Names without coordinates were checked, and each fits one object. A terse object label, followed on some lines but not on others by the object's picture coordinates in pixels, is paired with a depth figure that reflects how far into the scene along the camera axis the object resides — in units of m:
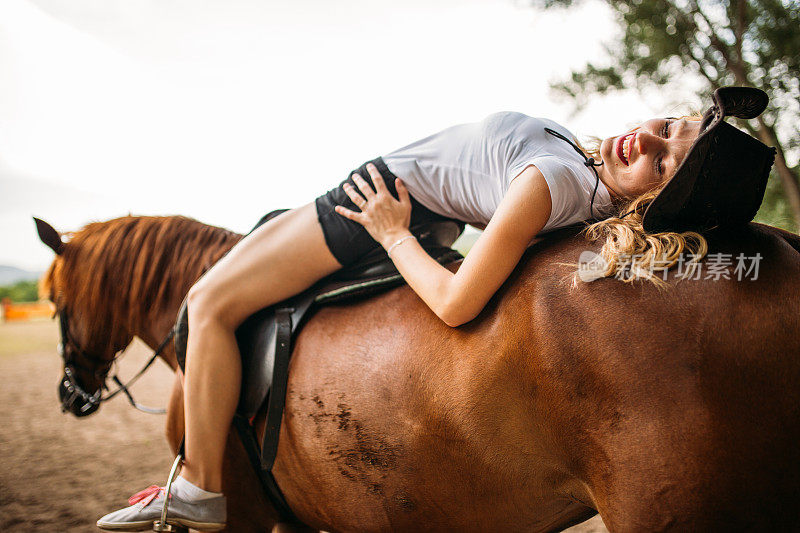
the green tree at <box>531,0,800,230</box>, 7.13
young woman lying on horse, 1.15
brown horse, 0.97
